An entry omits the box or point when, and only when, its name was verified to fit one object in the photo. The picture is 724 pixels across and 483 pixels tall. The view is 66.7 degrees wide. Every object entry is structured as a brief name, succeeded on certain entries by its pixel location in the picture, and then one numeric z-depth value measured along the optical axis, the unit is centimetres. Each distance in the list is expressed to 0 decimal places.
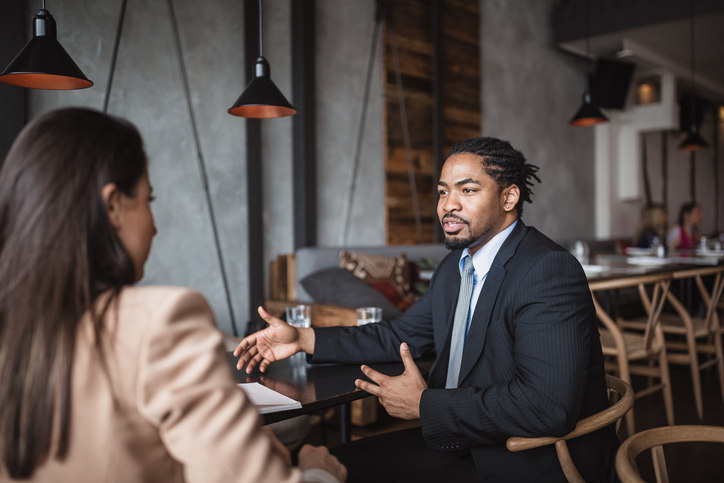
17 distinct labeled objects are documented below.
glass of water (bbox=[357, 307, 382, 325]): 204
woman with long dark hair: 72
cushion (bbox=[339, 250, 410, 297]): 417
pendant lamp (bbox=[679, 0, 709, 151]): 697
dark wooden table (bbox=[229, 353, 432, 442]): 130
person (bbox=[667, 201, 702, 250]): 672
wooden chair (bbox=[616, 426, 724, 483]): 111
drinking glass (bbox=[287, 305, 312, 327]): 202
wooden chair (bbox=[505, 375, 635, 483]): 129
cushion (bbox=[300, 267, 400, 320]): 359
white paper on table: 122
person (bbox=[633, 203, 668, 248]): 679
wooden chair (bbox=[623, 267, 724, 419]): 343
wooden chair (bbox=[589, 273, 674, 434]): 288
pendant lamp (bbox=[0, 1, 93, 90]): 195
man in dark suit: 131
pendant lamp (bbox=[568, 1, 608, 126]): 518
